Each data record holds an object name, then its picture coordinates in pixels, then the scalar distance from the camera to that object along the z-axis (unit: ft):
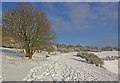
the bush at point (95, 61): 39.41
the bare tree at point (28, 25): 25.33
